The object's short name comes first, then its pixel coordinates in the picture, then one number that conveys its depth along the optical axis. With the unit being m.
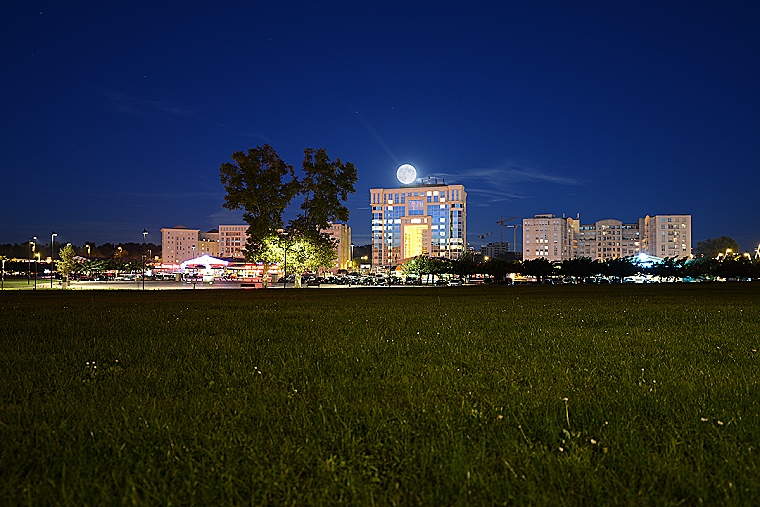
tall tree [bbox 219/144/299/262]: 54.66
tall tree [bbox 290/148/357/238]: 56.03
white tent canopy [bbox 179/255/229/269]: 80.04
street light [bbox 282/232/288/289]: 54.84
